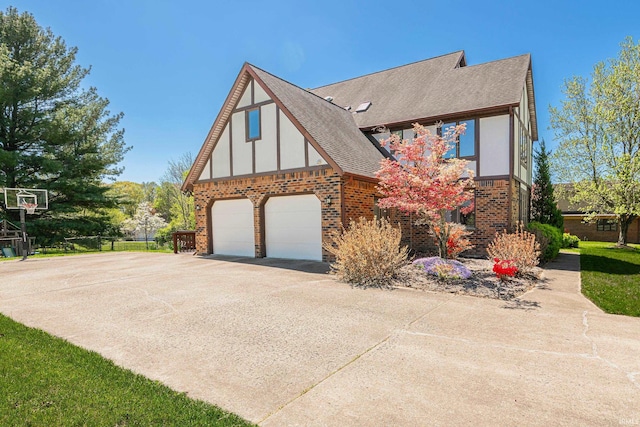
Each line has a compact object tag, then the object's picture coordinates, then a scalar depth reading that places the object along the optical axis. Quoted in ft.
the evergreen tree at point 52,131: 69.46
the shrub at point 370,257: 26.94
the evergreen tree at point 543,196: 58.59
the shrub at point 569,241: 66.47
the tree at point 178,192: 95.11
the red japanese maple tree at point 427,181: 28.60
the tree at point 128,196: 82.12
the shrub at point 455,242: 36.04
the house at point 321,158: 38.88
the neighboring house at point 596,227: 88.58
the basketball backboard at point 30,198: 60.89
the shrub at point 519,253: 29.37
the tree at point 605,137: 61.82
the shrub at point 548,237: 39.05
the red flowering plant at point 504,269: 26.43
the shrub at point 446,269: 26.61
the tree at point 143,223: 113.91
